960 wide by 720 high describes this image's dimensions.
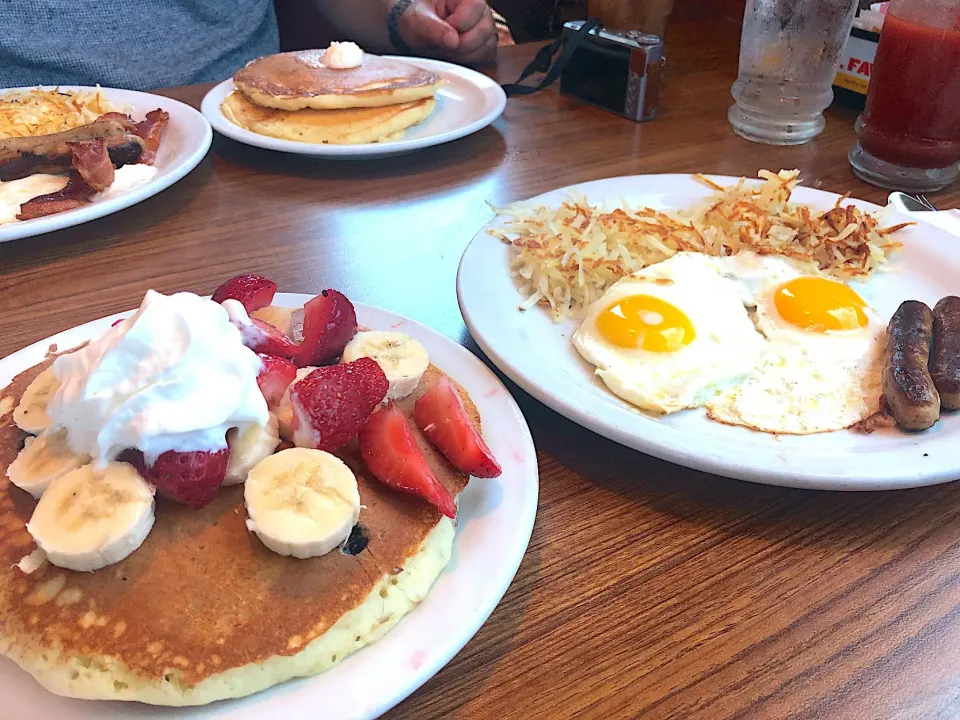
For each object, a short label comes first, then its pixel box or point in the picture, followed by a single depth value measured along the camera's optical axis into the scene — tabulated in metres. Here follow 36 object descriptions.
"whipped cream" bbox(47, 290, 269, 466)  0.22
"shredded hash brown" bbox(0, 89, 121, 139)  0.50
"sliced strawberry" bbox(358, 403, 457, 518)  0.24
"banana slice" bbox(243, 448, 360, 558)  0.22
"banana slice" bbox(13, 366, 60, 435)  0.25
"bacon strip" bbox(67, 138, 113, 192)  0.44
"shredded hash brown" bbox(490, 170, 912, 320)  0.39
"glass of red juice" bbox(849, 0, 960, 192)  0.48
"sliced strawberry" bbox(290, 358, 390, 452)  0.24
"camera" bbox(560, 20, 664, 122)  0.59
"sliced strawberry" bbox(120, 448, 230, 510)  0.22
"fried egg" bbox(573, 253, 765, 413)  0.31
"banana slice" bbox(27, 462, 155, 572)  0.21
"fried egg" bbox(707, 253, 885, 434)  0.30
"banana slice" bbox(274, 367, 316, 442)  0.25
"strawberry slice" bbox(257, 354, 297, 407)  0.26
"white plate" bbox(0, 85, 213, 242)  0.41
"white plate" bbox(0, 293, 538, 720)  0.20
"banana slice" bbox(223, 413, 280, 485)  0.24
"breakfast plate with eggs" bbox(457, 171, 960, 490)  0.28
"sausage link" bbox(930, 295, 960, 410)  0.30
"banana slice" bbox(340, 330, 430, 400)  0.27
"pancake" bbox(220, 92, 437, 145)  0.52
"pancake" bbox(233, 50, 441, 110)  0.53
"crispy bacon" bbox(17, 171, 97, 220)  0.42
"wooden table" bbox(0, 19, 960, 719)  0.22
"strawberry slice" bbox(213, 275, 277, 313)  0.29
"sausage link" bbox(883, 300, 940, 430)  0.29
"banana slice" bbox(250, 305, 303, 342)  0.30
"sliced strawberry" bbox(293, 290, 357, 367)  0.28
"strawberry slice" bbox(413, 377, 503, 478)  0.25
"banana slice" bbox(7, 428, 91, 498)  0.23
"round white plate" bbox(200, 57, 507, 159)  0.50
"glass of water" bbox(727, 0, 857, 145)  0.55
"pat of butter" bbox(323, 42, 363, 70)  0.58
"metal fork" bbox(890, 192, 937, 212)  0.48
